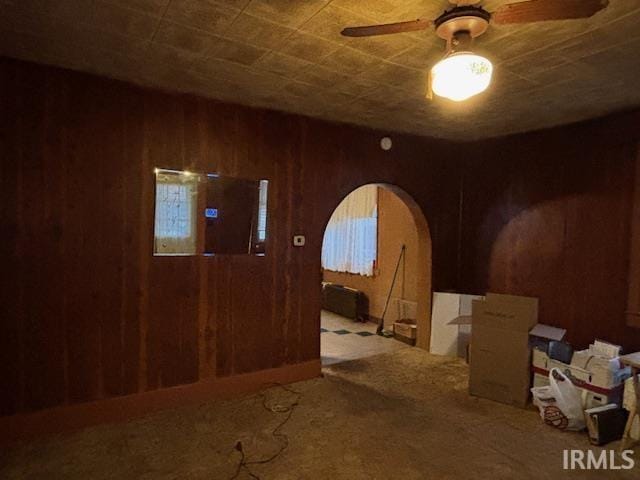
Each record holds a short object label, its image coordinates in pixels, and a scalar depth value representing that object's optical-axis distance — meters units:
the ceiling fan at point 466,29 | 1.40
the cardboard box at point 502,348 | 3.10
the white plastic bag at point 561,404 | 2.72
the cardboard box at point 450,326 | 4.21
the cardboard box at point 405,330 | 4.71
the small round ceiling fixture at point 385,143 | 4.02
